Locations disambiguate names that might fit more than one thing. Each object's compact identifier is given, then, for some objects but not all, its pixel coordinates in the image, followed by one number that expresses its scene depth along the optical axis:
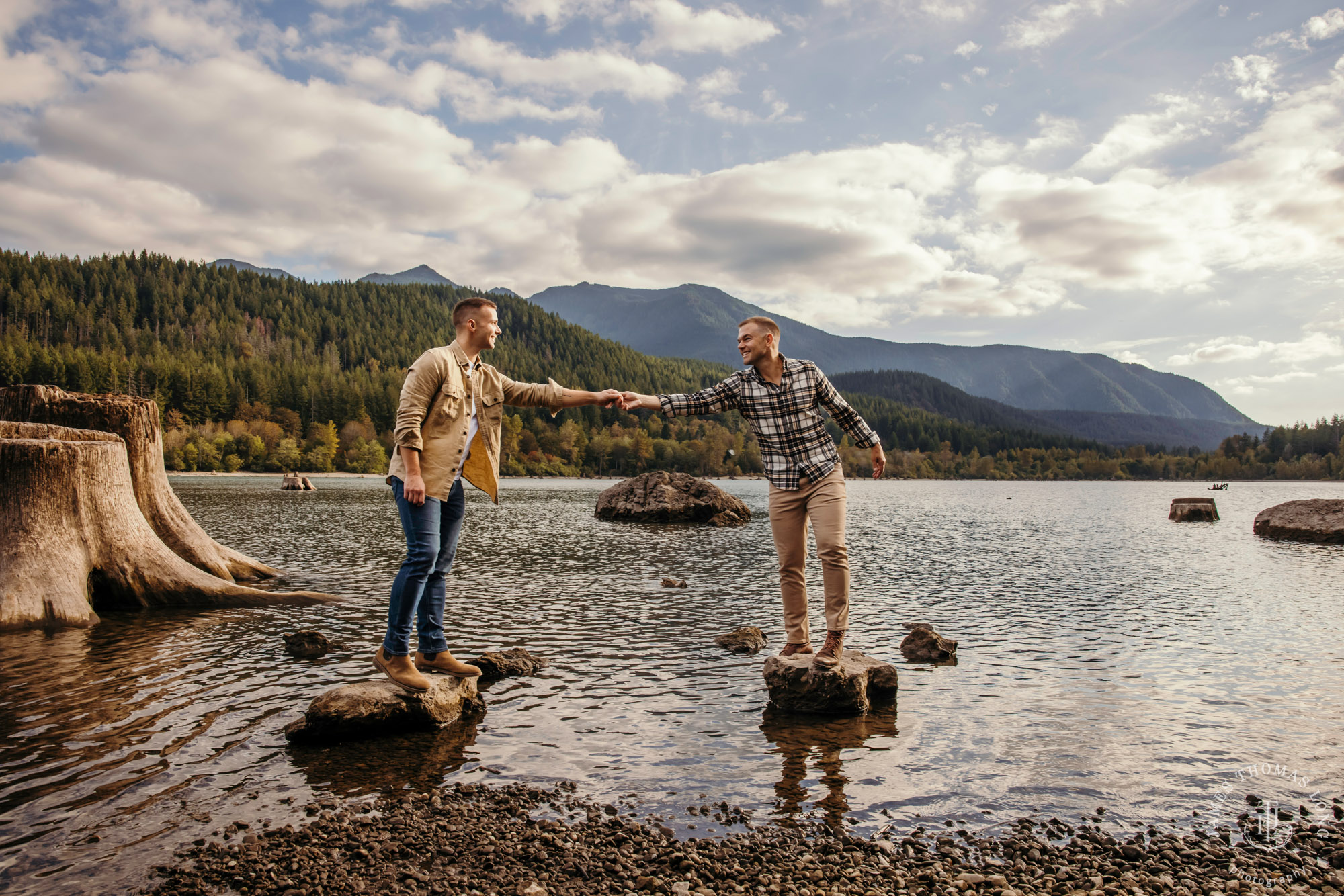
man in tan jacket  7.61
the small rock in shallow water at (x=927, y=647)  12.06
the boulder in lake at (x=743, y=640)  12.62
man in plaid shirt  8.96
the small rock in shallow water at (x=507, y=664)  10.45
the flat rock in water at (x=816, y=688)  8.83
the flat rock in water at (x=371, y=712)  7.59
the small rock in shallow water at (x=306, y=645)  11.59
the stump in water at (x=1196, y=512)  56.25
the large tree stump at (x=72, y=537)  12.08
